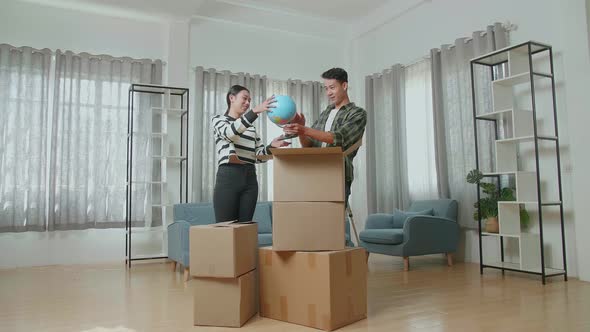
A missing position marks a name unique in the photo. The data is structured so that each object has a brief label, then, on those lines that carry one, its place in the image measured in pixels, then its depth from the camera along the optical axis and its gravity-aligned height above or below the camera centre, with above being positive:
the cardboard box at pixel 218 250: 2.30 -0.29
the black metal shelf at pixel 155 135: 4.97 +0.66
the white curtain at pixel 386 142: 5.57 +0.65
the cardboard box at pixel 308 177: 2.34 +0.09
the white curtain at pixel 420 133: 5.25 +0.71
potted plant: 4.02 -0.11
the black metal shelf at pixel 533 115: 3.61 +0.68
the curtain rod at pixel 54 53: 4.85 +1.61
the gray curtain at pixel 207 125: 5.48 +0.87
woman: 2.49 +0.18
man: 2.27 +0.38
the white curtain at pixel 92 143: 4.95 +0.61
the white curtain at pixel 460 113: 4.44 +0.83
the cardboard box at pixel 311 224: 2.33 -0.16
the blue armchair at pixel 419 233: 4.35 -0.41
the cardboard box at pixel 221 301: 2.35 -0.56
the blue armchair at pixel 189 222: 3.99 -0.28
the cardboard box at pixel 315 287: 2.26 -0.49
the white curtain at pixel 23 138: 4.73 +0.64
